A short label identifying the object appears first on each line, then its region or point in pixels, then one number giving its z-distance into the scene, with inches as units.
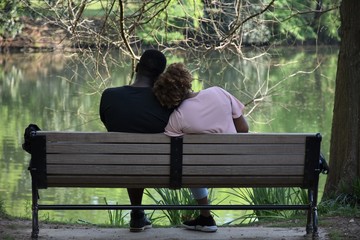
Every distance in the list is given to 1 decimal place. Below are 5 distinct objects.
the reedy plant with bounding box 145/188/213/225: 577.9
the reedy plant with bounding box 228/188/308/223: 585.9
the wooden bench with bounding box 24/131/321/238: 384.8
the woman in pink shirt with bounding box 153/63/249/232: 393.4
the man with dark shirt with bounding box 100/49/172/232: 399.9
